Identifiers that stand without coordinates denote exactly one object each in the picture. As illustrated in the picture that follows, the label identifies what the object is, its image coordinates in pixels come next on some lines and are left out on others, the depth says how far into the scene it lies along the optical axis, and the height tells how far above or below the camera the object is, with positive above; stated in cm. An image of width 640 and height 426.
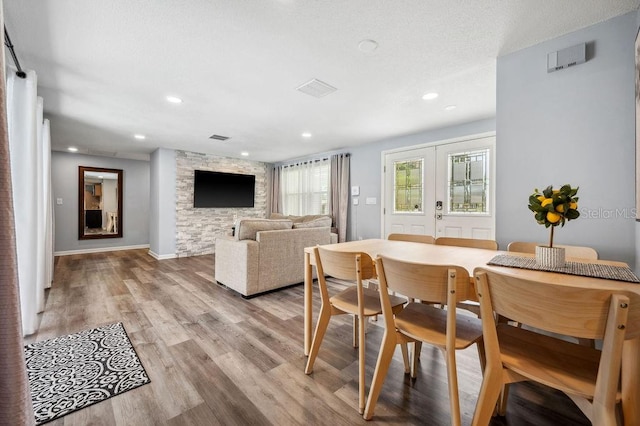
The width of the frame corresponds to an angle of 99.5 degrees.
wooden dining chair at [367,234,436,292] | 238 -25
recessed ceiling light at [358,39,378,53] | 208 +130
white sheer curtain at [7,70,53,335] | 228 +26
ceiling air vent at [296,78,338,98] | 278 +131
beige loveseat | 330 -59
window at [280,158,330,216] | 642 +57
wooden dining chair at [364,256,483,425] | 118 -60
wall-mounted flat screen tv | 627 +51
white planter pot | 133 -23
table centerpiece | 134 -1
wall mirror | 630 +15
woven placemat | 118 -28
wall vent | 194 +114
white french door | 394 +35
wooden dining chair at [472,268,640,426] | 82 -46
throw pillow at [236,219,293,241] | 340 -22
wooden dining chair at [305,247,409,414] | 152 -59
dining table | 93 -29
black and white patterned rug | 155 -109
